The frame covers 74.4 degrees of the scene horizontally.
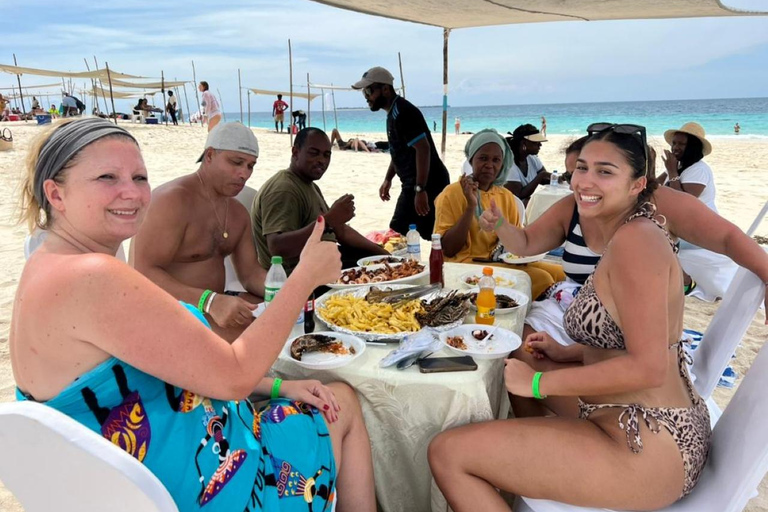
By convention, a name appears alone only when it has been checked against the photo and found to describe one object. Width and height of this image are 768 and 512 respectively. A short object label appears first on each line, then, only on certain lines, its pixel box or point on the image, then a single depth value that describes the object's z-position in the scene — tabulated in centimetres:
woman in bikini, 170
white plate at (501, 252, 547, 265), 367
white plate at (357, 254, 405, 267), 356
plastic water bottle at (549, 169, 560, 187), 616
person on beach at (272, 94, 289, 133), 2706
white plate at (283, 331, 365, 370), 194
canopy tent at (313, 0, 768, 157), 408
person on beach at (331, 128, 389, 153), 1999
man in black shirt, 514
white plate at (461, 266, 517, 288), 304
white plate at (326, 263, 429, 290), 286
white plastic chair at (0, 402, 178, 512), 101
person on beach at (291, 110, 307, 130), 2608
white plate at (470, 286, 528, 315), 251
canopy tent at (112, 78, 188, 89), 3266
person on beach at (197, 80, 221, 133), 1477
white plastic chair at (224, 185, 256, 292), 346
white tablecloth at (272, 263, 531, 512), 185
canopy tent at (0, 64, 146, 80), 2555
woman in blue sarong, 121
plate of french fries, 222
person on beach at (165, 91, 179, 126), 3228
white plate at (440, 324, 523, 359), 199
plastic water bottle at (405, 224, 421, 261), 362
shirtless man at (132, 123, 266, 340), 267
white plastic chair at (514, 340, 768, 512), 162
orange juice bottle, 236
